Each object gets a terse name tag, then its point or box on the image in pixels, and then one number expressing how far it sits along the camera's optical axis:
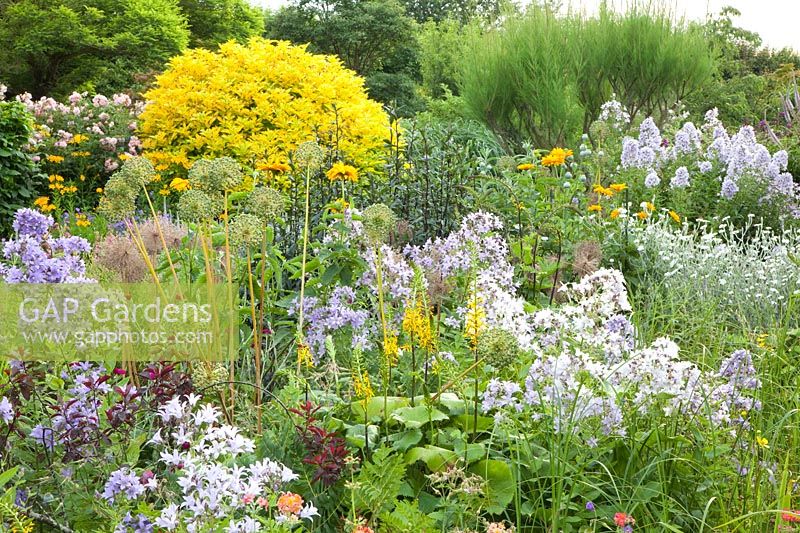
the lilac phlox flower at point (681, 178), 6.92
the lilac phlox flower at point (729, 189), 6.88
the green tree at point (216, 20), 23.56
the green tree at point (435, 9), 36.94
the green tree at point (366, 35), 27.06
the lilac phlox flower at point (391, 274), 3.50
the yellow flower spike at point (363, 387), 2.44
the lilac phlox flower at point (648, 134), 7.96
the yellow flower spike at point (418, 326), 2.53
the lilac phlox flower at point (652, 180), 6.89
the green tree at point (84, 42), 19.64
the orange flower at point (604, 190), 6.04
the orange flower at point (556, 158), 5.66
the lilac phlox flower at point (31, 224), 3.06
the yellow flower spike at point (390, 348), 2.55
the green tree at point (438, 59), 26.28
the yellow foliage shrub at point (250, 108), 7.40
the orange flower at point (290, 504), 1.70
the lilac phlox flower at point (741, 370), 2.78
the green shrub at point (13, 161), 9.09
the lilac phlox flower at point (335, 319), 3.45
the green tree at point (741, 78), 17.55
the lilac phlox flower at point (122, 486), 2.14
